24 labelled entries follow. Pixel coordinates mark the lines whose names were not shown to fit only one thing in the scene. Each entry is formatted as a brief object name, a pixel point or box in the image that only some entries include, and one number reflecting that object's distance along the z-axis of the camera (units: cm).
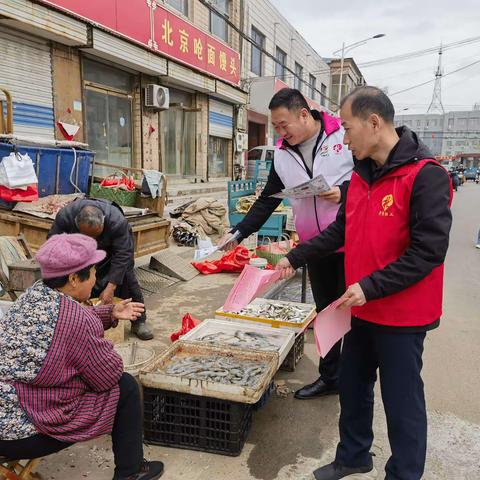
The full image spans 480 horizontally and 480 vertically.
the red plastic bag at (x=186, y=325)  400
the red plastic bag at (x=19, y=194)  488
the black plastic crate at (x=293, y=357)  363
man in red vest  173
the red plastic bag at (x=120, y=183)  629
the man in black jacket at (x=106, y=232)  357
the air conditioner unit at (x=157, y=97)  1055
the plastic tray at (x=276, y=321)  346
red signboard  825
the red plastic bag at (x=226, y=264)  686
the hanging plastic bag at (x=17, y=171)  473
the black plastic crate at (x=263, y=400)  295
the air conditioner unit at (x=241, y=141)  1624
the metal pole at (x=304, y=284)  478
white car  1730
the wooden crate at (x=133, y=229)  486
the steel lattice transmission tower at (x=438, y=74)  2999
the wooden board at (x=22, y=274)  386
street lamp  2374
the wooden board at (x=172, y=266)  643
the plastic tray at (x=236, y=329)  322
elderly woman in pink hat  180
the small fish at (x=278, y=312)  364
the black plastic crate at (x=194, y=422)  252
